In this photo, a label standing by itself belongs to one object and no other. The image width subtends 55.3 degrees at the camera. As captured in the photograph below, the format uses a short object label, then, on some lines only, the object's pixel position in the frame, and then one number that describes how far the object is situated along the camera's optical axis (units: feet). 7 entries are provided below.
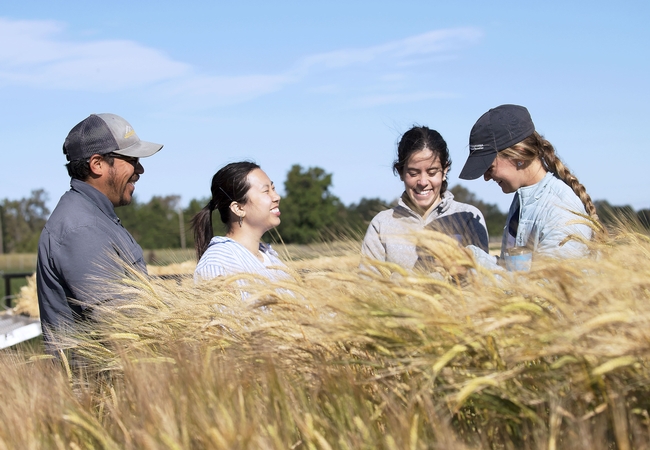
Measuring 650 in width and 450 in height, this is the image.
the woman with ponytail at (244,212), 13.41
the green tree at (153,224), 295.28
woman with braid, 10.08
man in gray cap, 9.55
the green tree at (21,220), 382.22
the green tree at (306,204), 285.64
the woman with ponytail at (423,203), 13.25
